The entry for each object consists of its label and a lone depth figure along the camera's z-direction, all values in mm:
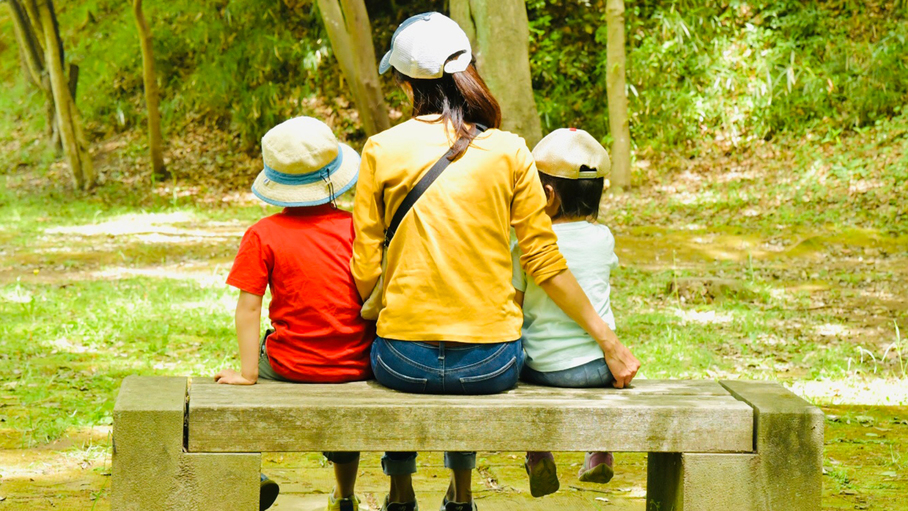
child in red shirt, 6016
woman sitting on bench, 5699
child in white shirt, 6168
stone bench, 5449
